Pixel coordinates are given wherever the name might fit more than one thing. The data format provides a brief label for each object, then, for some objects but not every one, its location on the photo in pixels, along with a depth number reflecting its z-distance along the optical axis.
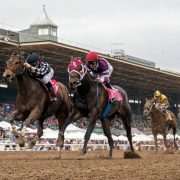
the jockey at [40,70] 13.82
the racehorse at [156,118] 23.89
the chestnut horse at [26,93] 13.18
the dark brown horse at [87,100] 13.98
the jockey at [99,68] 14.92
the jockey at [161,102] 23.92
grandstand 37.72
